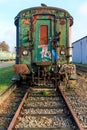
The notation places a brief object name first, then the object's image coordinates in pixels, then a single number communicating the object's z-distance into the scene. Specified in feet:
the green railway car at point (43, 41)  18.18
